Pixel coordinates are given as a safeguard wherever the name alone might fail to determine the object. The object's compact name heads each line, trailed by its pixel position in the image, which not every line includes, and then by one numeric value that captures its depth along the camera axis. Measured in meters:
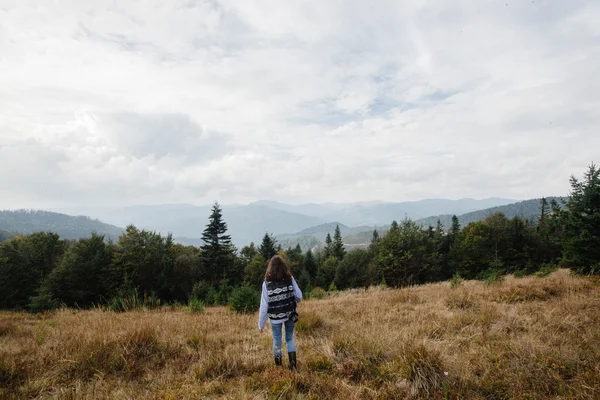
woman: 4.95
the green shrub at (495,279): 11.00
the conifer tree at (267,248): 56.72
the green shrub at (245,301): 10.77
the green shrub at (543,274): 15.30
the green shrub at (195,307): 10.91
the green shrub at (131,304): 10.10
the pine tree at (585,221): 19.73
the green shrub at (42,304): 19.72
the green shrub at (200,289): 33.19
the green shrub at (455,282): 11.91
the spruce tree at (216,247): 43.22
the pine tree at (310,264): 68.21
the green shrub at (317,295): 16.59
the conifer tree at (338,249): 75.91
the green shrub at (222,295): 22.72
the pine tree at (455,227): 68.88
